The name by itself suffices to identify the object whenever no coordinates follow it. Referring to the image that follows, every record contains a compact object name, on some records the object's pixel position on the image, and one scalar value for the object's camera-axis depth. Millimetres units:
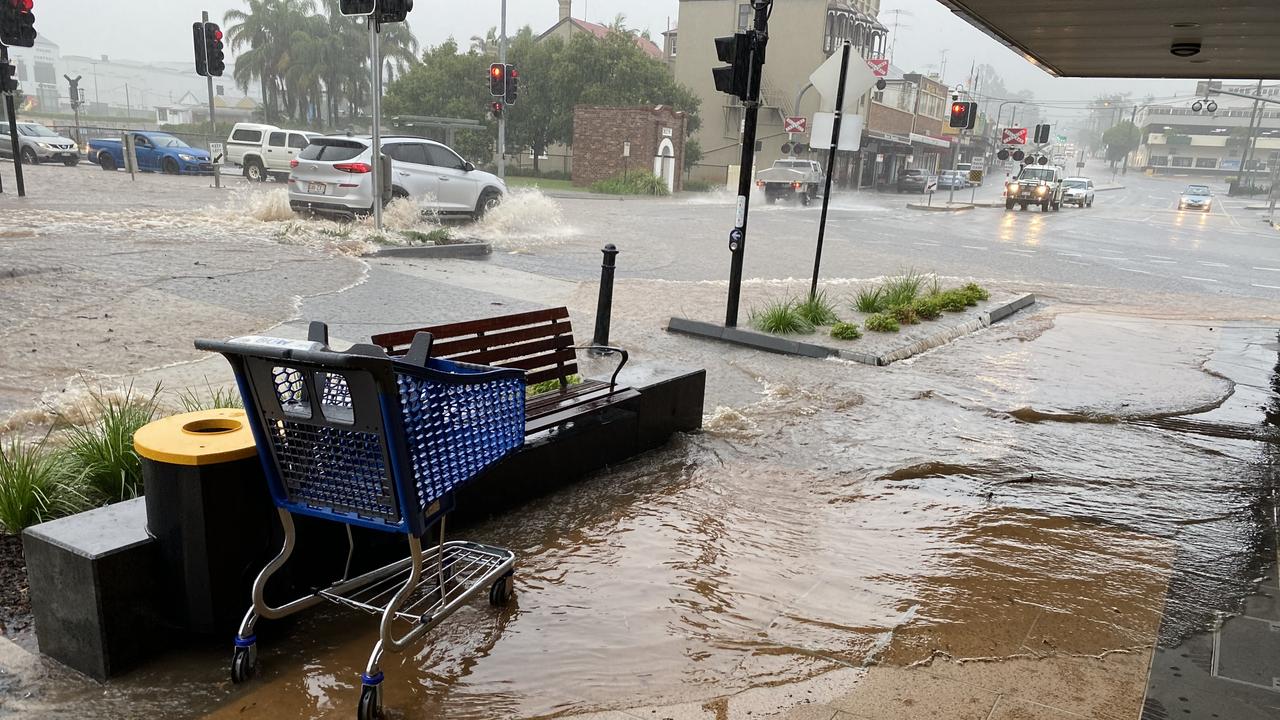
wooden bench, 4816
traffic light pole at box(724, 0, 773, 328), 8742
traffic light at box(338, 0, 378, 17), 13648
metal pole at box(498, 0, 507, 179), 30500
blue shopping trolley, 2875
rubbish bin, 3176
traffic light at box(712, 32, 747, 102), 8906
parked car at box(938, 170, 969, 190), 56562
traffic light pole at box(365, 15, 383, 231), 14335
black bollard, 7820
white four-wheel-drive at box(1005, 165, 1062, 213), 41812
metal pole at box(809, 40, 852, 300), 10195
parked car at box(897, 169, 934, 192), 57656
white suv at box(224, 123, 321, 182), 30797
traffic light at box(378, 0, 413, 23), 13752
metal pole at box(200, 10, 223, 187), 26906
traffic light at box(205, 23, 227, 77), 26344
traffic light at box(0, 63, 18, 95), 18203
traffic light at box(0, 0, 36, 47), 17703
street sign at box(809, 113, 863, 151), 10672
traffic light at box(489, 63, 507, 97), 28797
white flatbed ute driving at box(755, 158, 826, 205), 37531
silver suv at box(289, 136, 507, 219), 16828
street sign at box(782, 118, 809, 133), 44591
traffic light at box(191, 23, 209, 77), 26344
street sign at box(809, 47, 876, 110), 10281
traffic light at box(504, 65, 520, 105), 29906
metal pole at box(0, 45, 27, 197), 18197
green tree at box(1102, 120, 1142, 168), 140000
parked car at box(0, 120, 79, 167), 31719
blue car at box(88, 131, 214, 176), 32094
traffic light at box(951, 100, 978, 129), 34406
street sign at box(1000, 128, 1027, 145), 41938
